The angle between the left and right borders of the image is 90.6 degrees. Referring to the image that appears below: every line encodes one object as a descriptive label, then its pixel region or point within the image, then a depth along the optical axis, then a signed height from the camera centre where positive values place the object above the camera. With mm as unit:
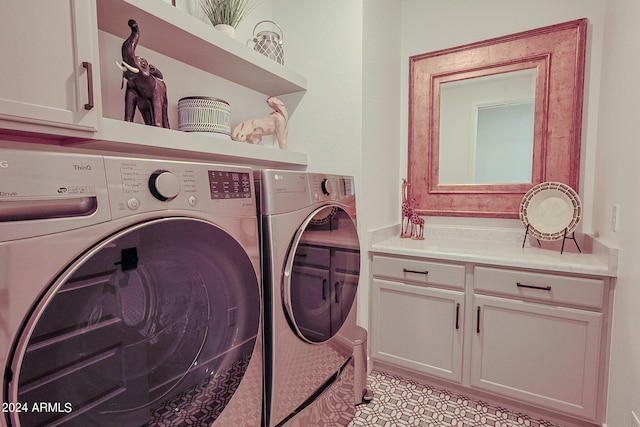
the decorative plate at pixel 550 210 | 1750 -138
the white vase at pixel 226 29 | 1508 +758
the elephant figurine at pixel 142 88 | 1113 +379
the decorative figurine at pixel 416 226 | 2158 -274
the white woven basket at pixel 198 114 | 1401 +328
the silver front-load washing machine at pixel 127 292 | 543 -229
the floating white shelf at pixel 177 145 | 1083 +174
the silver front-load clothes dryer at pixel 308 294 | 1055 -416
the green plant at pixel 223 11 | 1518 +854
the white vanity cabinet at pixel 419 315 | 1701 -727
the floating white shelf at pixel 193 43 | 1146 +625
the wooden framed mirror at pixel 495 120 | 1862 +429
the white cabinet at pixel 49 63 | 768 +328
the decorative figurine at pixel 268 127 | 1696 +333
